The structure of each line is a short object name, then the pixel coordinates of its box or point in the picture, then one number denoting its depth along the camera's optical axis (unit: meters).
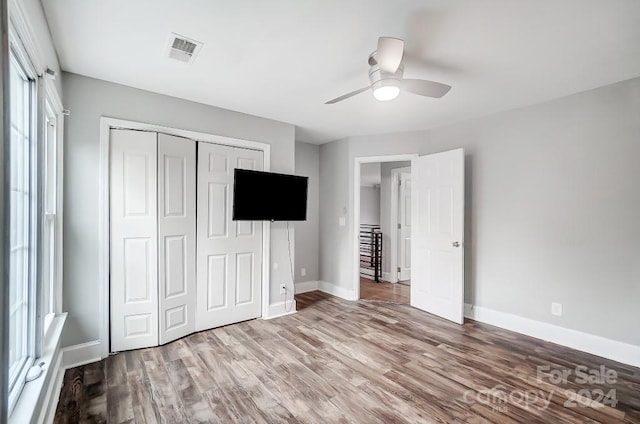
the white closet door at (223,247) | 3.26
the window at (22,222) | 1.56
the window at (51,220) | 2.29
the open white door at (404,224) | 5.72
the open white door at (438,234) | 3.65
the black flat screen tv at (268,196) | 3.22
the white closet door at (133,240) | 2.72
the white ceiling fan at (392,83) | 1.87
